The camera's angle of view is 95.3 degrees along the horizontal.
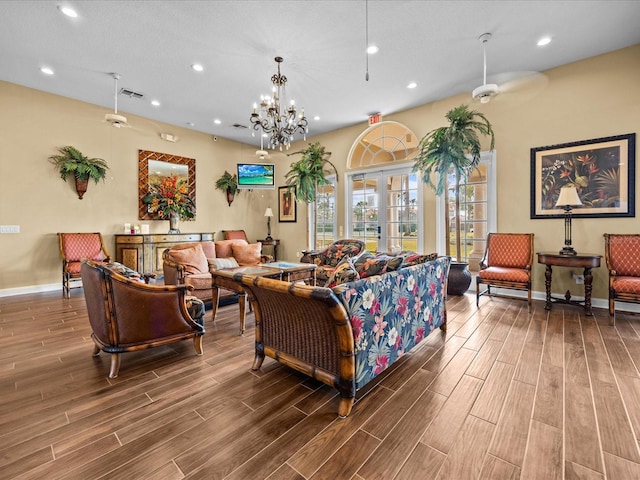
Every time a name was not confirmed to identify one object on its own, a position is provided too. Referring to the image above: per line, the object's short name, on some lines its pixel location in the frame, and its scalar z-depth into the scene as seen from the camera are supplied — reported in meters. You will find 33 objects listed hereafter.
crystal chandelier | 3.85
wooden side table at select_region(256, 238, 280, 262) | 7.75
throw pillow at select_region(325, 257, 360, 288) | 1.97
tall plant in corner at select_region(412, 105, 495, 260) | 4.36
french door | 5.70
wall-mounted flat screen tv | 7.21
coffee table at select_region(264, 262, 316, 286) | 3.51
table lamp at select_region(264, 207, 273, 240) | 7.95
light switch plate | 4.69
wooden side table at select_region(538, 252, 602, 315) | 3.58
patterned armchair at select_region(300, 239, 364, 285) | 4.89
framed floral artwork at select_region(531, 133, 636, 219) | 3.77
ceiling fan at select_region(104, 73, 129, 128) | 4.27
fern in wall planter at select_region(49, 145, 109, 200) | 5.09
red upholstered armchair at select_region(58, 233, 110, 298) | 4.80
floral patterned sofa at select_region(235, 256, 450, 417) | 1.77
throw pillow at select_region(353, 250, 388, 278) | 2.17
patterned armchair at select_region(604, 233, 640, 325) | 3.29
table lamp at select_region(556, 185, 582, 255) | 3.73
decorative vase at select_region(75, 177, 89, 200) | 5.25
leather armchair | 2.21
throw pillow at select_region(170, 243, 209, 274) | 3.88
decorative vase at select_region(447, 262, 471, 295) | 4.64
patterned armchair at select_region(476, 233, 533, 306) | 3.99
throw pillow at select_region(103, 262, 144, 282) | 2.43
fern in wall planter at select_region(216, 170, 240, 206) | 7.37
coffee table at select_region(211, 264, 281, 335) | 3.14
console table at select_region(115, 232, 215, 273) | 5.54
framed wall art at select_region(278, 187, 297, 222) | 7.86
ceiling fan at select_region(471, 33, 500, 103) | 3.46
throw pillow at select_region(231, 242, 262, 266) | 4.99
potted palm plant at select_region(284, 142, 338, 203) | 6.45
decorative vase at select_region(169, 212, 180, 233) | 6.30
